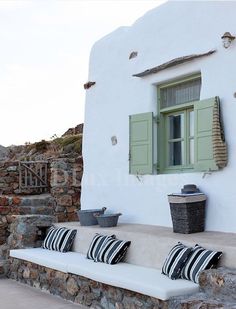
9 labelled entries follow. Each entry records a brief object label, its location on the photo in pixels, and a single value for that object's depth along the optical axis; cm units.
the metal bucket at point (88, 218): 878
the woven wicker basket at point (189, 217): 690
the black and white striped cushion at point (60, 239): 835
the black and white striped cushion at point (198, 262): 548
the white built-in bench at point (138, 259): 545
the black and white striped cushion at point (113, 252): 694
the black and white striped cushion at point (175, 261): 574
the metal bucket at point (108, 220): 818
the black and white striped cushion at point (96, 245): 734
